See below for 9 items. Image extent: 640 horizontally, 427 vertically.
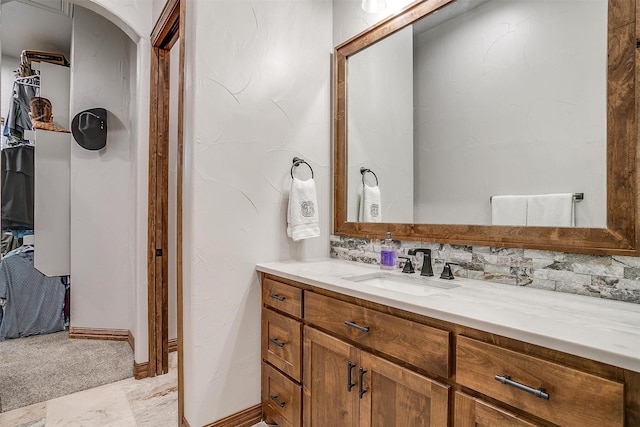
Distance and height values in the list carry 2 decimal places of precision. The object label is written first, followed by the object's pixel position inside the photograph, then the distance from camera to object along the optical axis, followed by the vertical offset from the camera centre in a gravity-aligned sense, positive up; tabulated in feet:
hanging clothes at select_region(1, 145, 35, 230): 10.44 +0.71
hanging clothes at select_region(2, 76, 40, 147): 11.55 +3.48
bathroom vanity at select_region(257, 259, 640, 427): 2.43 -1.33
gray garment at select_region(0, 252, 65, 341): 9.59 -2.58
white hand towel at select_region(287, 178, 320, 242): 6.20 +0.00
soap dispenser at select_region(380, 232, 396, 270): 5.69 -0.76
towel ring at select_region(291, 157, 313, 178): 6.55 +0.95
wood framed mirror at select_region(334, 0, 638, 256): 3.53 +0.37
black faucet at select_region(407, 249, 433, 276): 5.15 -0.83
